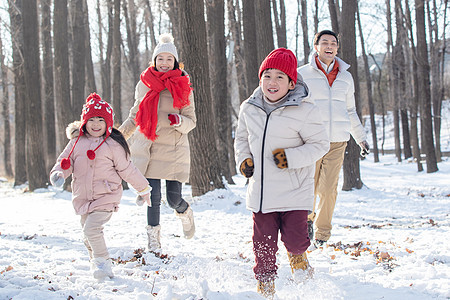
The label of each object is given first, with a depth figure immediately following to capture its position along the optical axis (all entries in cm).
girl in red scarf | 466
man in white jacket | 482
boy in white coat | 318
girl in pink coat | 363
